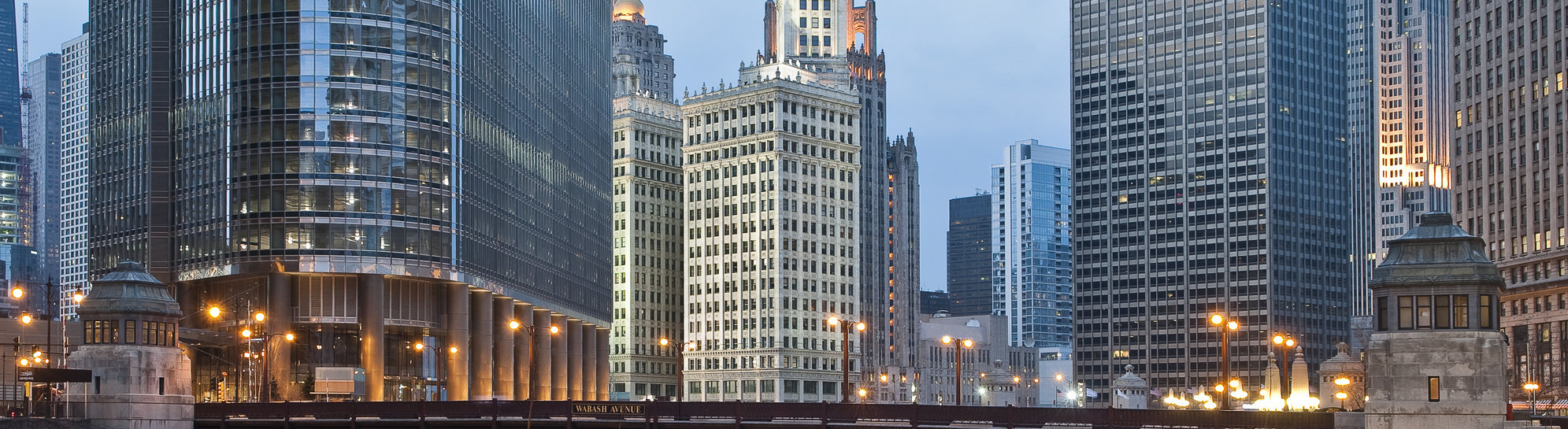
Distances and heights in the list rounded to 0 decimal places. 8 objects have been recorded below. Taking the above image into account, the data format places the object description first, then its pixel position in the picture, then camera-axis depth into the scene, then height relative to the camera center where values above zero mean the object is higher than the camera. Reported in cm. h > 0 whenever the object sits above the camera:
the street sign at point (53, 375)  8556 -267
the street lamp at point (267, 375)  11662 -382
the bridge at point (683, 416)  8025 -472
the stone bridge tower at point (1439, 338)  7238 -106
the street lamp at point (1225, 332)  8625 -96
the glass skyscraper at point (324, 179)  14025 +1046
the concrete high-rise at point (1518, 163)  16162 +1317
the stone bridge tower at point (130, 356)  8988 -185
